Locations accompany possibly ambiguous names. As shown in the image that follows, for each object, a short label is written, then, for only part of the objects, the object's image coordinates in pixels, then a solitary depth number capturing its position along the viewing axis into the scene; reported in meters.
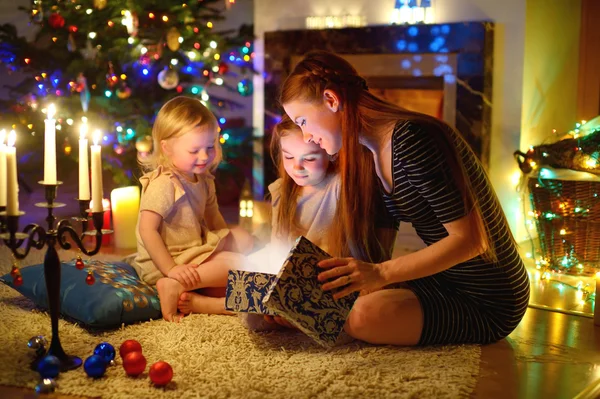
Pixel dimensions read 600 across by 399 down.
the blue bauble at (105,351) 1.65
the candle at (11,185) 1.49
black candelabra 1.57
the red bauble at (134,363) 1.58
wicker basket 2.80
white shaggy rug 1.53
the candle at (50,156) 1.56
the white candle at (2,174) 1.52
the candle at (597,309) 2.14
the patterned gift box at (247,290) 1.77
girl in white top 2.02
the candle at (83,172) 1.63
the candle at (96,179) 1.63
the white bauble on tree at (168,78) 3.43
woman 1.66
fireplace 3.50
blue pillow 1.96
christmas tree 3.48
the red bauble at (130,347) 1.67
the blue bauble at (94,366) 1.57
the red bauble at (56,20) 3.40
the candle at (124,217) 3.24
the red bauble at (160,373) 1.52
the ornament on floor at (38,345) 1.71
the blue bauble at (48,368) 1.56
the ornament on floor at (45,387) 1.51
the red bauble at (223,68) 3.73
